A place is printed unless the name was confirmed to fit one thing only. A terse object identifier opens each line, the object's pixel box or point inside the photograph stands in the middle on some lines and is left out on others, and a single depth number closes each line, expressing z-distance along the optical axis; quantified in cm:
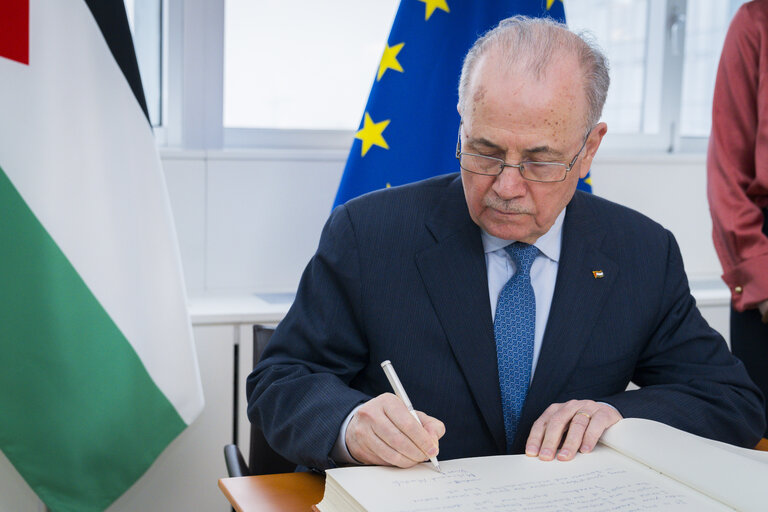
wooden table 123
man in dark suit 147
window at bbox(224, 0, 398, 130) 319
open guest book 110
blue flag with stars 275
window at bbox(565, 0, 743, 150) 388
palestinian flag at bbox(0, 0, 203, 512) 205
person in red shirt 230
